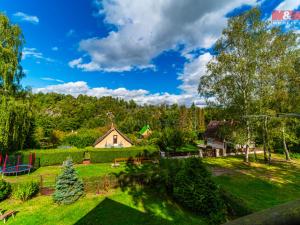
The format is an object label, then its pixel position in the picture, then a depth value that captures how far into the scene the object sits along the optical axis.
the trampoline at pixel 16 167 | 18.40
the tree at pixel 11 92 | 17.86
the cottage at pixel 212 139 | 33.62
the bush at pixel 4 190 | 12.86
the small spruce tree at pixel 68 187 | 12.28
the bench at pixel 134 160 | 24.78
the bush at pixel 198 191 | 10.71
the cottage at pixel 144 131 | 53.03
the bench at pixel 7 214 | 9.98
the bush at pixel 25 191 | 12.74
